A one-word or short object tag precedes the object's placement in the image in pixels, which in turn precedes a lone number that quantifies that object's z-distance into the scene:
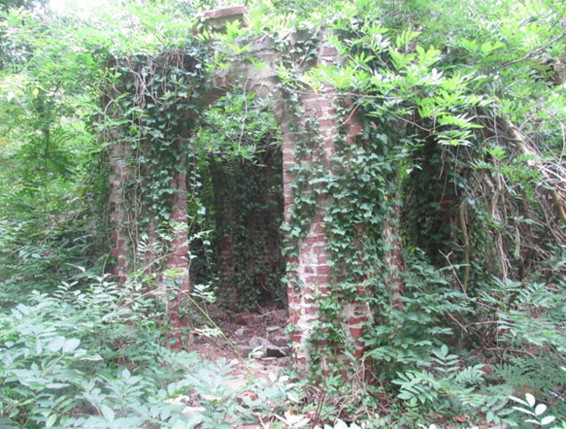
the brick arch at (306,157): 3.38
